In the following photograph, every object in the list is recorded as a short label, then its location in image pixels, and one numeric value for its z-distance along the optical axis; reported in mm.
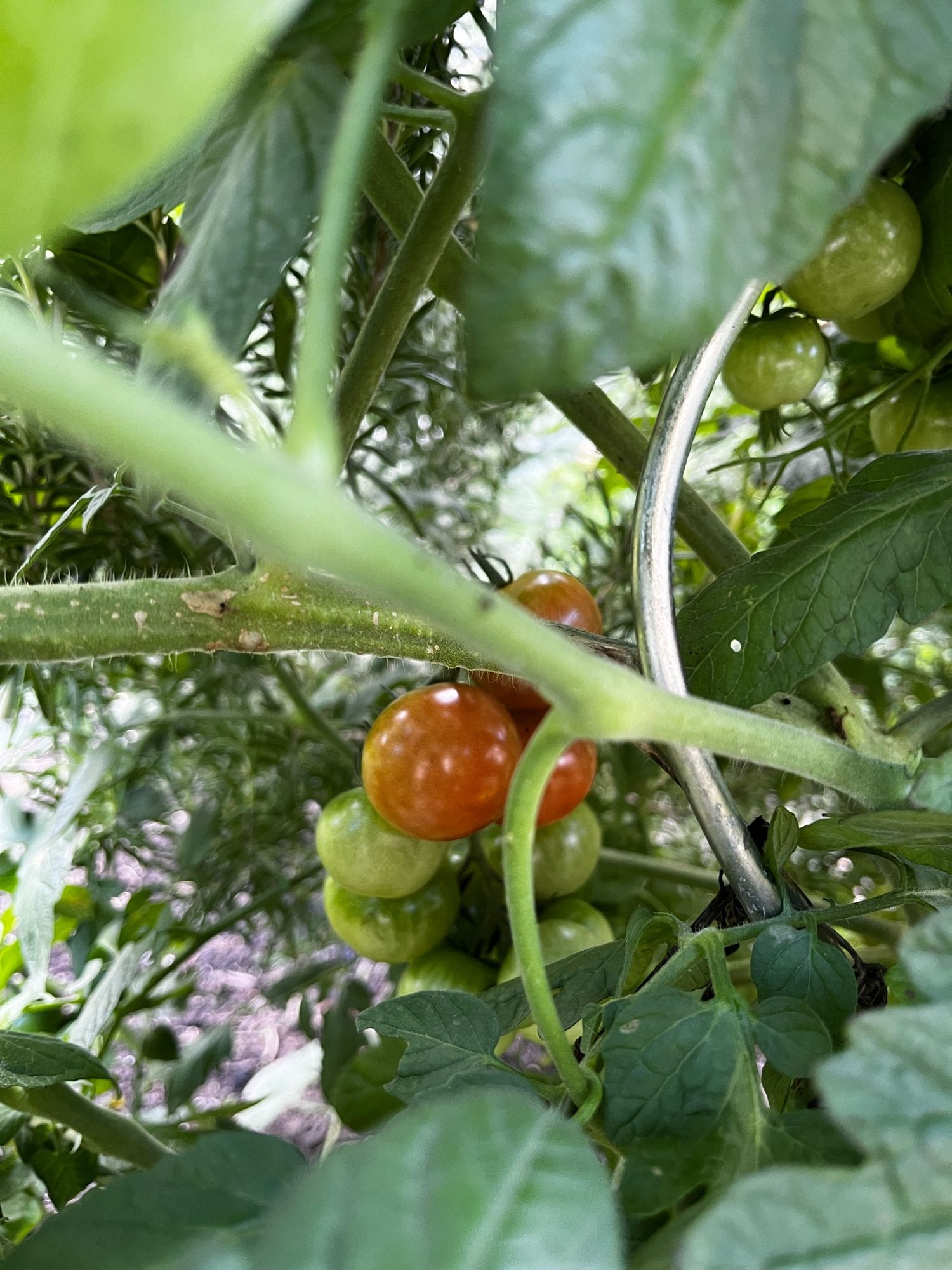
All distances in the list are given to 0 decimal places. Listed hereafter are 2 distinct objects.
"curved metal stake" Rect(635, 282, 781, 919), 260
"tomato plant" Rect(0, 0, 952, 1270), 127
